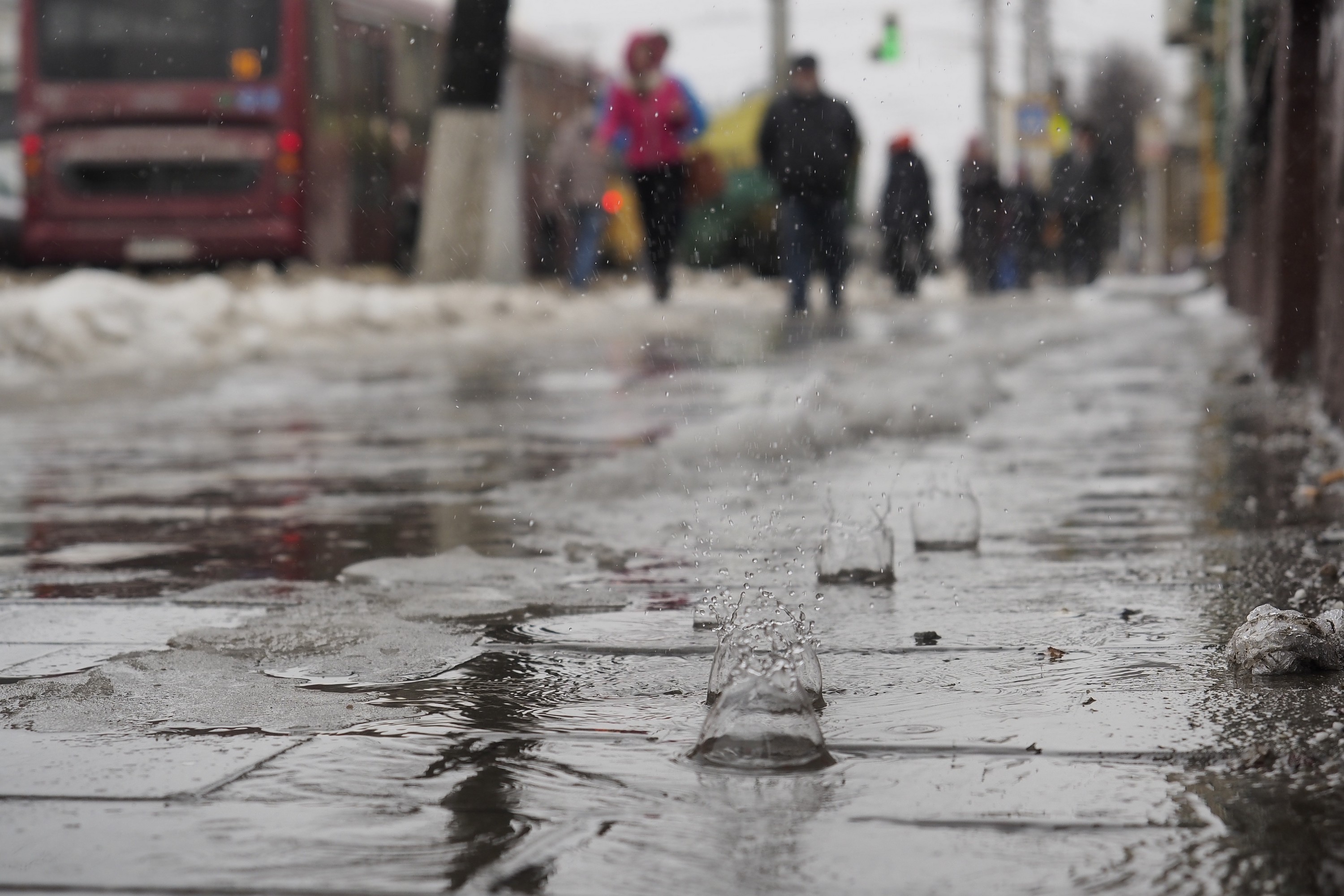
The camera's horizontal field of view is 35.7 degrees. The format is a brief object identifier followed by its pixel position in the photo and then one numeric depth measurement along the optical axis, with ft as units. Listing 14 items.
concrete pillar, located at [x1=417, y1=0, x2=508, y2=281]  59.11
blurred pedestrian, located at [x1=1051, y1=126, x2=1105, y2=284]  81.05
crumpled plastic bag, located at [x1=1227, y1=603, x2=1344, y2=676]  9.74
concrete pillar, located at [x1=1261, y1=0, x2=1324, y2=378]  26.21
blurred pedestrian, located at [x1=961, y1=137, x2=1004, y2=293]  85.97
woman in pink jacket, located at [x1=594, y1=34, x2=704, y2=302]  54.54
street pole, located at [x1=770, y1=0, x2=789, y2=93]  110.01
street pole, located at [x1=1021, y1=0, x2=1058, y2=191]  131.75
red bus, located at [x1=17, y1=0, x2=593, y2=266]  68.85
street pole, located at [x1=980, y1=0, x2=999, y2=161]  140.05
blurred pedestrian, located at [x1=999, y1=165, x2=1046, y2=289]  89.76
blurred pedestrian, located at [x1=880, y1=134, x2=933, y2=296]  73.87
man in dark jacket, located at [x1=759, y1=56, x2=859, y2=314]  52.70
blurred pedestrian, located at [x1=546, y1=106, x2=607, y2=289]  75.61
